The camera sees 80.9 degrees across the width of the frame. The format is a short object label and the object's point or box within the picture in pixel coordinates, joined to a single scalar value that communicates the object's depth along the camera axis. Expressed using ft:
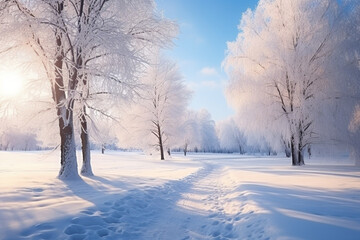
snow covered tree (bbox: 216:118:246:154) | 231.28
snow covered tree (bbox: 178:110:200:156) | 87.57
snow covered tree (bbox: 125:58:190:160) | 76.18
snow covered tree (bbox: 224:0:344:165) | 43.91
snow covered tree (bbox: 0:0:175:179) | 21.53
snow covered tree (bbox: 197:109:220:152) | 200.34
